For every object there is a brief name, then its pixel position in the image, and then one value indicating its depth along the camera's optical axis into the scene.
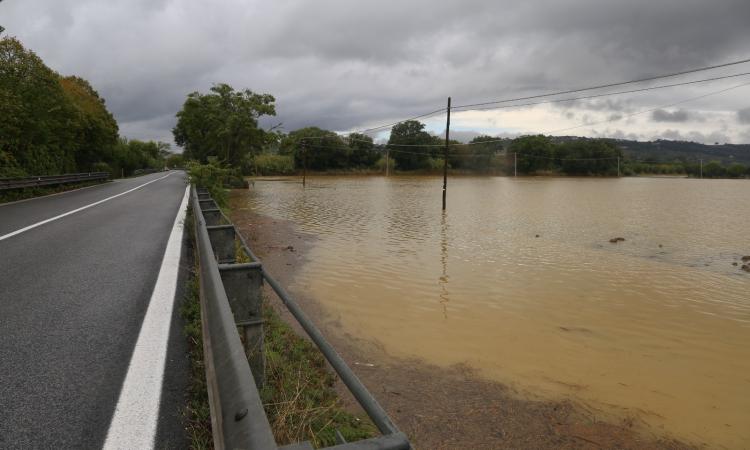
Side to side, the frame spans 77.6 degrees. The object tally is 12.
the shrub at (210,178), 15.93
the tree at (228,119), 45.97
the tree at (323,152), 94.19
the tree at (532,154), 113.81
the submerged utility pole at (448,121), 29.33
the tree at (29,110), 21.58
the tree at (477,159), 110.00
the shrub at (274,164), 88.19
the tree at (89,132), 35.84
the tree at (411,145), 107.81
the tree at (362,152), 101.12
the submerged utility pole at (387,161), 97.81
